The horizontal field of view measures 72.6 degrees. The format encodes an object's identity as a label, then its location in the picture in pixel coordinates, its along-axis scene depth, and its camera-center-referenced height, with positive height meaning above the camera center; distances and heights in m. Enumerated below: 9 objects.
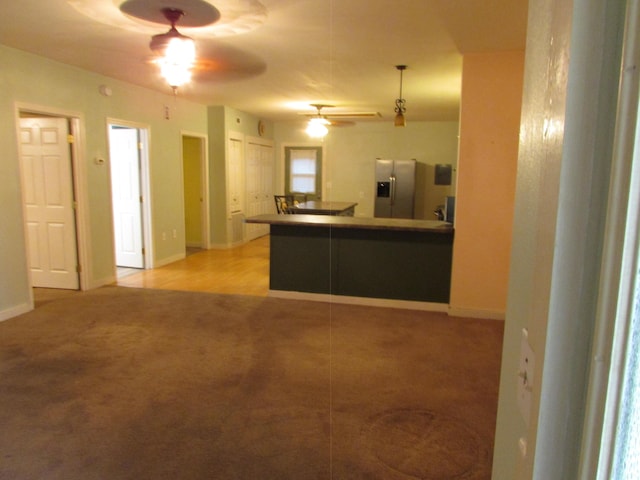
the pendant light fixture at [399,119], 4.96 +0.73
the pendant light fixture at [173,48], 2.86 +0.87
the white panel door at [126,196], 6.08 -0.23
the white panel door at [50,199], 4.89 -0.24
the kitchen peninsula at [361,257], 4.54 -0.80
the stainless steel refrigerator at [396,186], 8.64 -0.05
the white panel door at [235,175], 7.77 +0.11
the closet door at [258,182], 8.59 -0.01
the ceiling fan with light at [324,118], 6.72 +1.16
